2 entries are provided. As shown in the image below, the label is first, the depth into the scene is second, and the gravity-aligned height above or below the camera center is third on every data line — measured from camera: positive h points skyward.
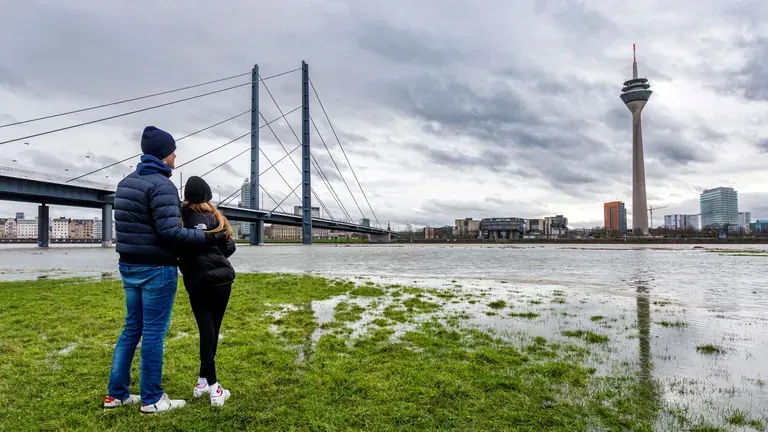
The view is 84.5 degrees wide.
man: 3.81 -0.21
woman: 4.05 -0.41
